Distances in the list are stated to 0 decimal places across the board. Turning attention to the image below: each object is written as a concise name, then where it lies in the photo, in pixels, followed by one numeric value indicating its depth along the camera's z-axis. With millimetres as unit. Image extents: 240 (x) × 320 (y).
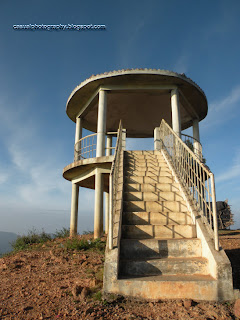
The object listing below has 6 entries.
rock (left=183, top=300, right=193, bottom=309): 2736
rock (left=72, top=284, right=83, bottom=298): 3039
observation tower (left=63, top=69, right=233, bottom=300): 2957
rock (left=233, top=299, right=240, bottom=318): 2588
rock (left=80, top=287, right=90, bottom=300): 2950
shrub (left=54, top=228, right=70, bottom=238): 9609
